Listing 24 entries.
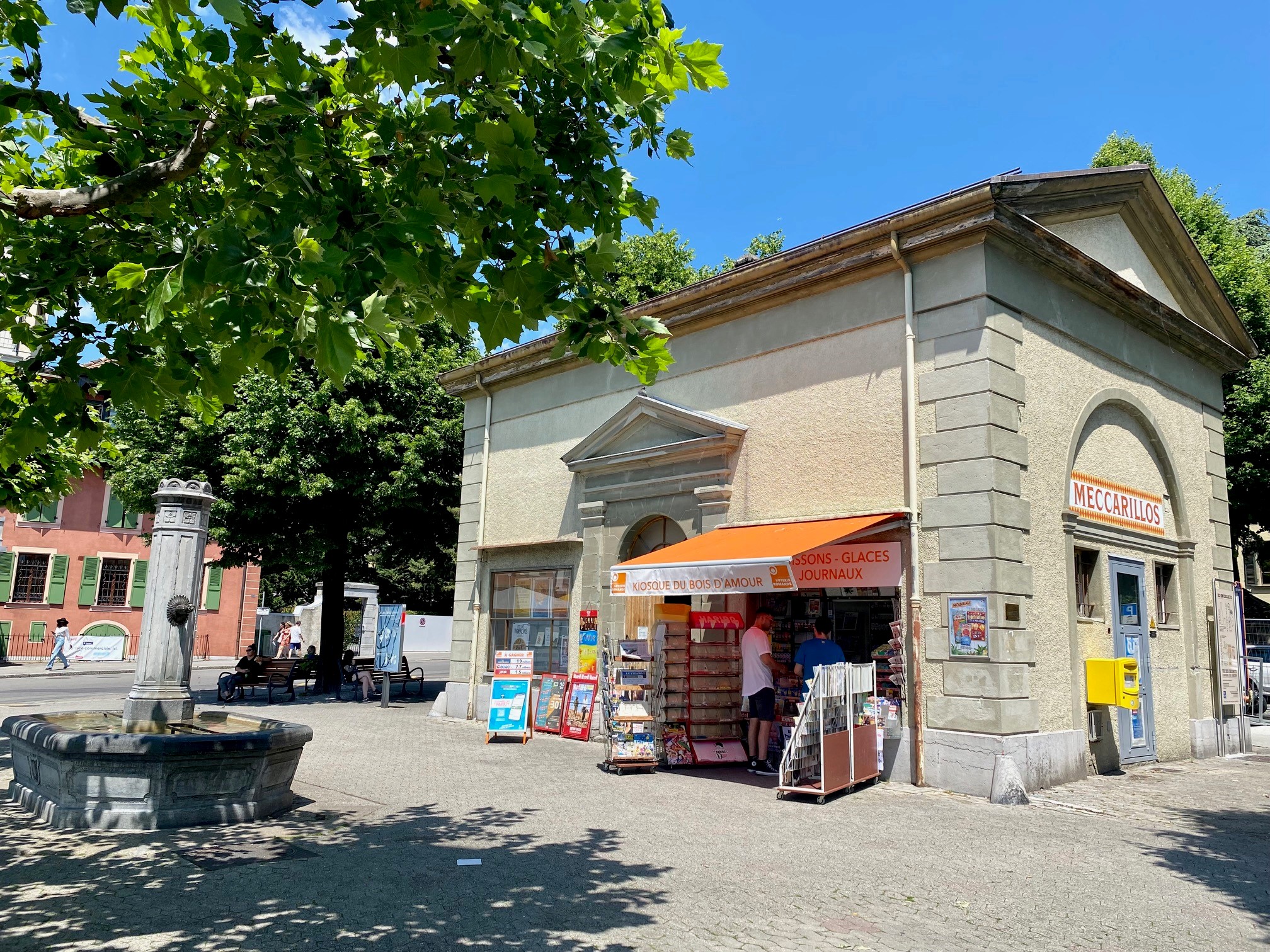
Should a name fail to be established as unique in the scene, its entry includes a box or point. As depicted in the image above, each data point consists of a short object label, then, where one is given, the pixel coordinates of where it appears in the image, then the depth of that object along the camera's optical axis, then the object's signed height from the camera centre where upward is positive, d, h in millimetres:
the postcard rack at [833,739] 8773 -939
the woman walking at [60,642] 28547 -732
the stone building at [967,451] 9625 +2367
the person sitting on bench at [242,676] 18859 -1067
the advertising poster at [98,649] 32219 -1037
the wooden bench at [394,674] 20111 -1002
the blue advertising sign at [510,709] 12758 -1051
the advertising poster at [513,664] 13180 -445
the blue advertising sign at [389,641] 20422 -295
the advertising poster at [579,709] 13195 -1067
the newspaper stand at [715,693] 10906 -655
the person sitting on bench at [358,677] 18875 -1100
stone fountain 6984 -1079
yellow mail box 10250 -343
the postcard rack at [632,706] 10375 -803
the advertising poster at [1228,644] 12969 +138
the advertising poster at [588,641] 13562 -100
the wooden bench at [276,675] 18938 -1022
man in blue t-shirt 10031 -157
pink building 32500 +1354
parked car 17395 -541
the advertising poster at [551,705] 13758 -1061
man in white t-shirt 10461 -481
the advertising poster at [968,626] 9250 +199
